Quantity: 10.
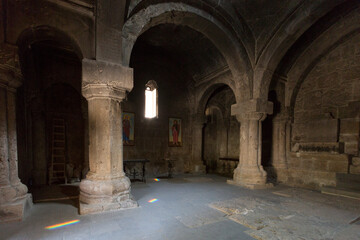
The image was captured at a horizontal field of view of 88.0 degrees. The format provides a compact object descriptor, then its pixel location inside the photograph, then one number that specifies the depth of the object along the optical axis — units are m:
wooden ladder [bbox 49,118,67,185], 6.41
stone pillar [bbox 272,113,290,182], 6.77
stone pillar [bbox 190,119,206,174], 8.63
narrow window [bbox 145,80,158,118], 8.34
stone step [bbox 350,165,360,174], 5.34
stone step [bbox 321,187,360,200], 4.69
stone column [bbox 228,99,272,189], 5.59
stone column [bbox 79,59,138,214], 3.42
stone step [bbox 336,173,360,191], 5.15
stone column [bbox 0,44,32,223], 3.01
